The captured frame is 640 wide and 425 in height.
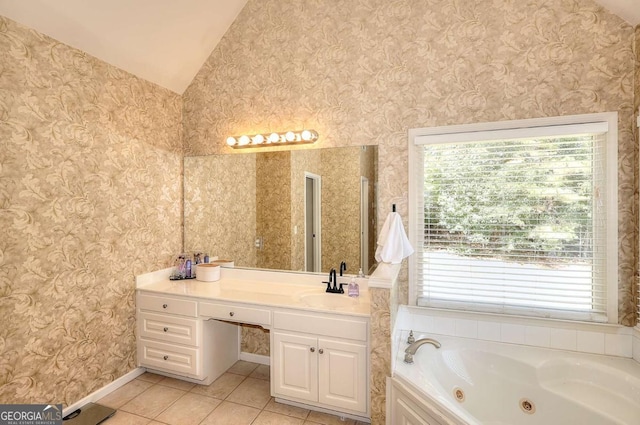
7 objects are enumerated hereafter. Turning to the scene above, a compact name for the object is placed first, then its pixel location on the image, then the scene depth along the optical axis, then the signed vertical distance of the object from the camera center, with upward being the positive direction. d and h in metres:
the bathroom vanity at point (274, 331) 2.05 -0.89
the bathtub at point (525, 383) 1.70 -1.04
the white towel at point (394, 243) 2.23 -0.23
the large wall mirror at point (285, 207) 2.53 +0.04
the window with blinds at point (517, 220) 2.01 -0.06
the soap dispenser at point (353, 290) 2.39 -0.61
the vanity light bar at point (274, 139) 2.58 +0.64
